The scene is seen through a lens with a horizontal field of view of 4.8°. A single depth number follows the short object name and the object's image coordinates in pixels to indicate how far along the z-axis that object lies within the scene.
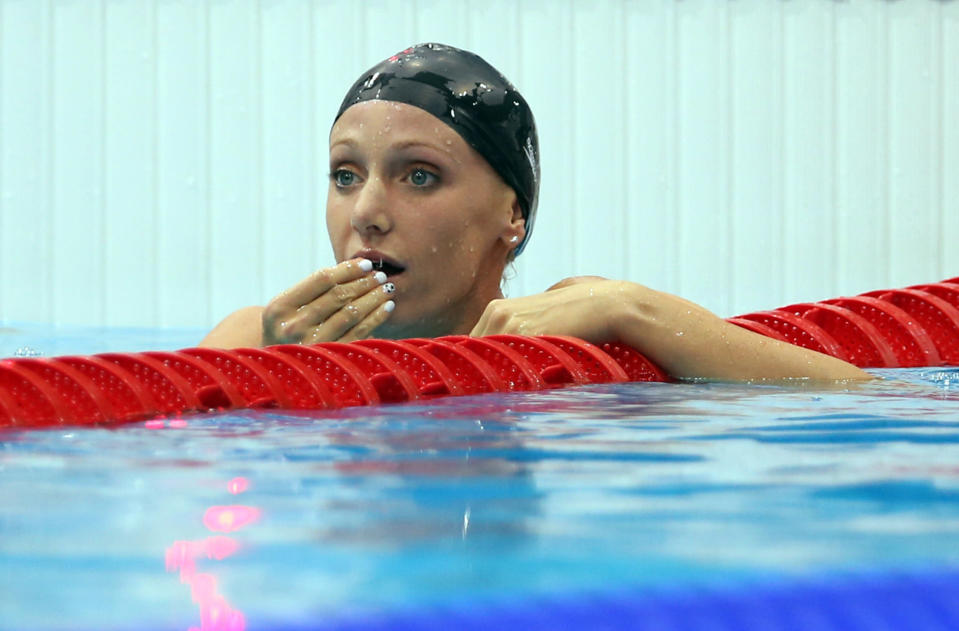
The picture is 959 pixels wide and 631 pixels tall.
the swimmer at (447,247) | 8.61
